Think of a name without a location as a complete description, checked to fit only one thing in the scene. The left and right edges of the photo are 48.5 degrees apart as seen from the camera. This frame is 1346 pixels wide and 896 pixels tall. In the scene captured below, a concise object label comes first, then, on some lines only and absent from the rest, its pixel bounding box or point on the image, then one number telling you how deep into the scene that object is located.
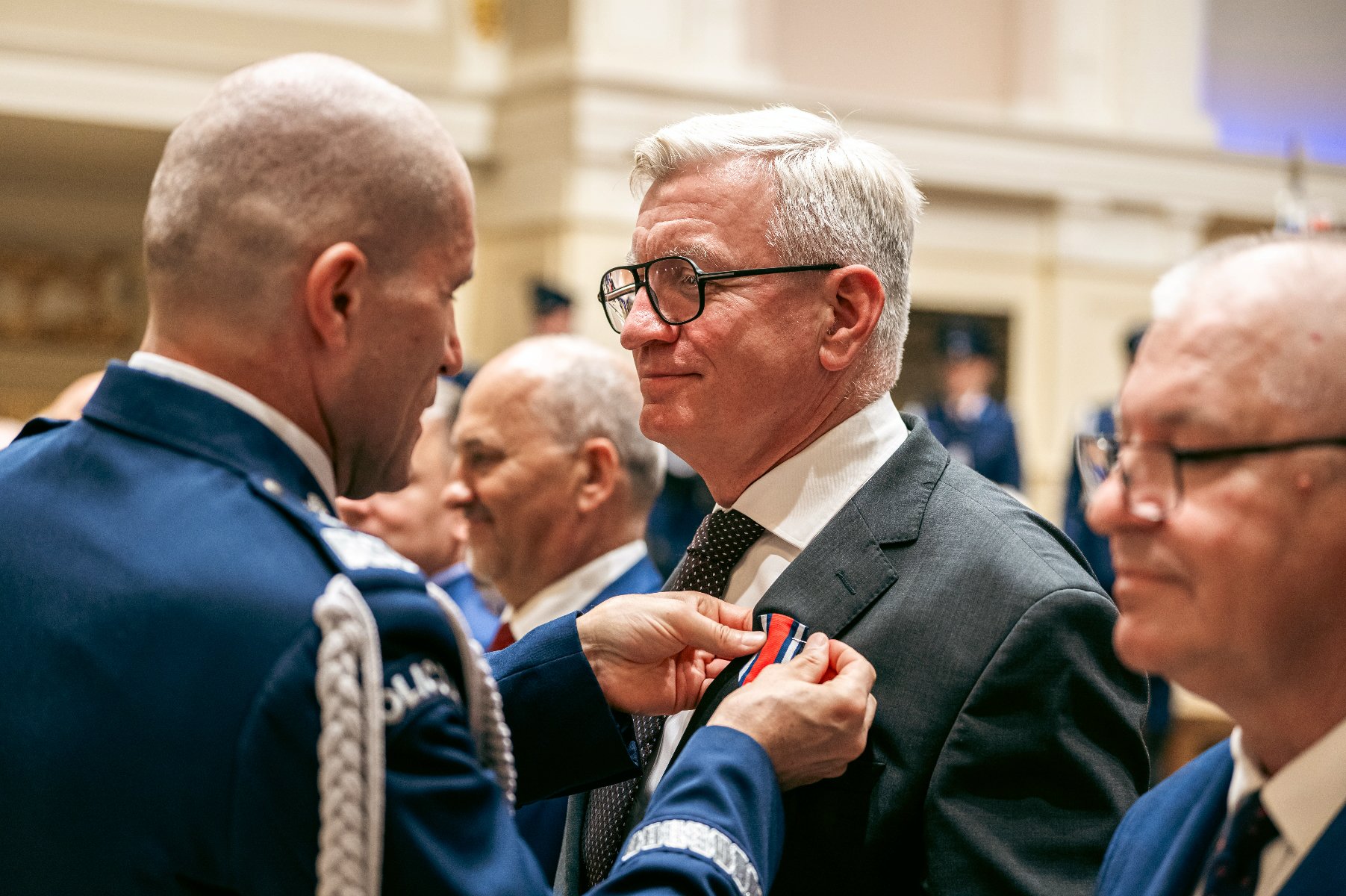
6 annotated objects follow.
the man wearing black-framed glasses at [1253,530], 1.15
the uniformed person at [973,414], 8.19
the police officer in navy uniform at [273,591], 1.16
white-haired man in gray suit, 1.57
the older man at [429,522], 3.46
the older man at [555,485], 2.89
